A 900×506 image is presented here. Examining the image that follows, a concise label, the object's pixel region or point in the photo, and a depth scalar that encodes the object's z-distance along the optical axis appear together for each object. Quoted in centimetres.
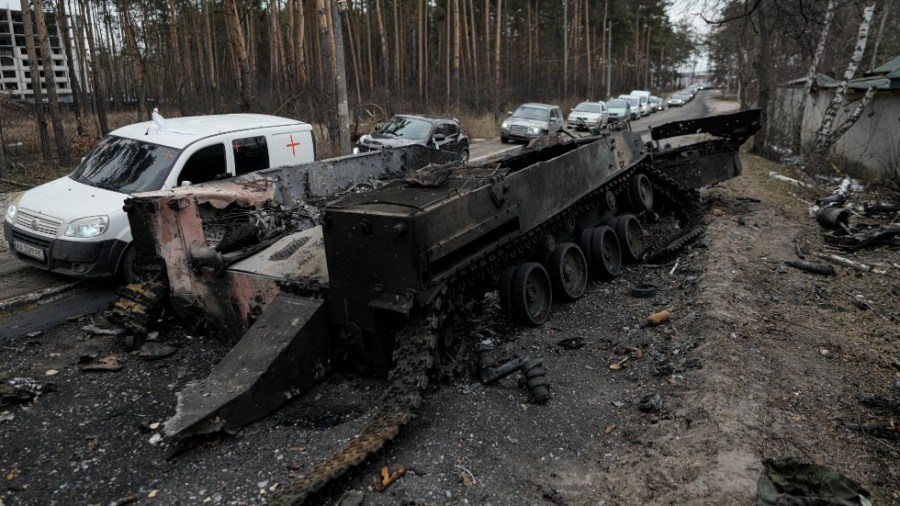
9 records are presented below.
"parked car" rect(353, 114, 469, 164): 1598
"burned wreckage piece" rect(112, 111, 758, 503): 482
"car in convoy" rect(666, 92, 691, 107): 5966
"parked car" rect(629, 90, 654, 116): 4576
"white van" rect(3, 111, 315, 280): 736
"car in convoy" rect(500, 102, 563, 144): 2453
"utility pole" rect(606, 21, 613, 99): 5153
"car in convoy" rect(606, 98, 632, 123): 3544
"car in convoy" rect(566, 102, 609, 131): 3066
